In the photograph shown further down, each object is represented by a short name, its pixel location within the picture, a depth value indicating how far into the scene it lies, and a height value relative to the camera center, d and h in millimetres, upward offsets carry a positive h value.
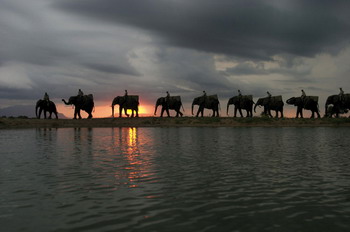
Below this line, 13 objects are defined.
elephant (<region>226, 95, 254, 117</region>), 60938 +3457
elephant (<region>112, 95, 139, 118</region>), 58875 +3615
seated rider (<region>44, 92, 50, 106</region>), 55938 +4326
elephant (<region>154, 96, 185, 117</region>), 60844 +3524
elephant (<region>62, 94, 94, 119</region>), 57484 +3698
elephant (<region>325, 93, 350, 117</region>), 57794 +3238
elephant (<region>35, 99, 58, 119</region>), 55938 +3156
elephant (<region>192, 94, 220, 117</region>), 61062 +3519
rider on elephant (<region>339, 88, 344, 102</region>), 57662 +4371
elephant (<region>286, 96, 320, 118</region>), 58531 +2948
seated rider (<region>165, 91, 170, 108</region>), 60688 +4357
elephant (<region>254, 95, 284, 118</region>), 59844 +3199
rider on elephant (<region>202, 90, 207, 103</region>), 61238 +4837
